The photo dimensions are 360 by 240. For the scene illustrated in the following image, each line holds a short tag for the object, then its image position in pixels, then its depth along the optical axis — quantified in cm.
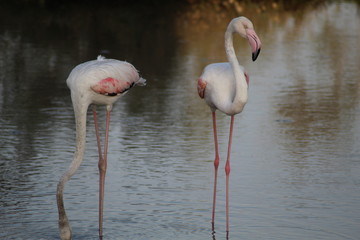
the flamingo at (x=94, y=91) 1239
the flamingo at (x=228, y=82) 1368
